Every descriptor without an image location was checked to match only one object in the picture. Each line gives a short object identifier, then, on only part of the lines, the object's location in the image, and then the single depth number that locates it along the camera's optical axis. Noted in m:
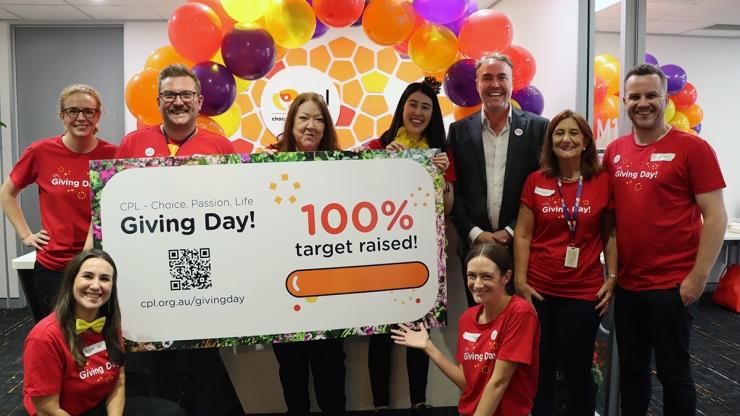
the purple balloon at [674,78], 4.12
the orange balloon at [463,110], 3.41
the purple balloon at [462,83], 3.24
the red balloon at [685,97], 4.25
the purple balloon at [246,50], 3.18
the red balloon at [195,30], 3.18
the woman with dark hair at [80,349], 1.72
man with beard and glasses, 2.24
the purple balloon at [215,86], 3.14
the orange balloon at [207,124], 3.31
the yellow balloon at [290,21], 3.23
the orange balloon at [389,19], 3.33
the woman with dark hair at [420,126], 2.48
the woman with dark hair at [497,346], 1.77
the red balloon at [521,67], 3.38
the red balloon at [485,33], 3.30
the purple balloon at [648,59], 3.16
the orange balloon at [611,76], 3.05
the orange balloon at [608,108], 3.00
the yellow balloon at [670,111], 3.95
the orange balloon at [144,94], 3.18
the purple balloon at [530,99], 3.37
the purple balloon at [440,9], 3.38
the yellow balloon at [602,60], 3.07
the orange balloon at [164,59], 3.47
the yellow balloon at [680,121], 4.20
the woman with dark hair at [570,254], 2.14
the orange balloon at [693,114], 4.36
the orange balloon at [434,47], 3.42
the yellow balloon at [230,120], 3.83
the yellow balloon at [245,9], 3.21
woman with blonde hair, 2.41
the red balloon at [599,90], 3.13
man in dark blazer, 2.39
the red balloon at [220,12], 3.41
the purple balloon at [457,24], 3.54
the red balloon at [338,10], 3.24
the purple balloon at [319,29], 3.61
